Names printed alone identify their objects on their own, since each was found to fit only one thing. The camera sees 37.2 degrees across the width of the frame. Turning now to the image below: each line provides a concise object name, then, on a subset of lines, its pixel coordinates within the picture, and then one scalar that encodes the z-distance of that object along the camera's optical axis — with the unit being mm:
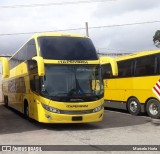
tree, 34640
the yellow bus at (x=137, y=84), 10990
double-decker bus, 8621
